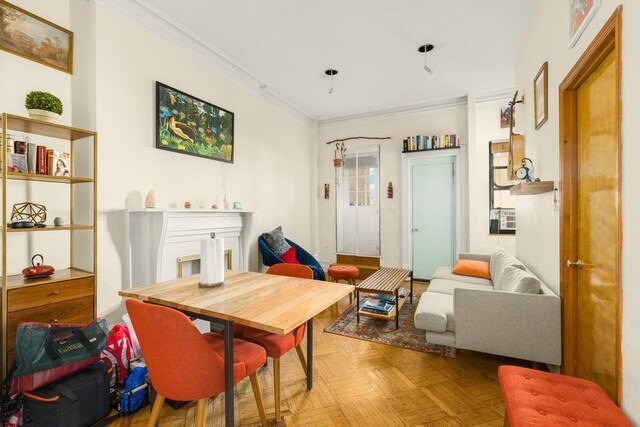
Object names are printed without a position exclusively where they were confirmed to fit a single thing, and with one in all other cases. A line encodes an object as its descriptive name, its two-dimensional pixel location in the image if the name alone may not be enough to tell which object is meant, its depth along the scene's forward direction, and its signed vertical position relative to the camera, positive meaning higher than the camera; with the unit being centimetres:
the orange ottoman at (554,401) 119 -81
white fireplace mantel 285 -23
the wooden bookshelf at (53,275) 188 -44
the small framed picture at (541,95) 248 +102
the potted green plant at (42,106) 211 +77
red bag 211 -99
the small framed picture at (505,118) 480 +153
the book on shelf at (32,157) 210 +40
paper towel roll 184 -30
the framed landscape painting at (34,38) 224 +138
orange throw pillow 386 -71
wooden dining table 136 -45
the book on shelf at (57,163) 221 +38
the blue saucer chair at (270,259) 442 -65
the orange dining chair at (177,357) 131 -65
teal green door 536 -2
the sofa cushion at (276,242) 463 -43
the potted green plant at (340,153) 612 +123
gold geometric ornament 221 +2
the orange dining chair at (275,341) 183 -78
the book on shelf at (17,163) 200 +35
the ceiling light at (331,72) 419 +198
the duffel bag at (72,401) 166 -105
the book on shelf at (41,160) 215 +39
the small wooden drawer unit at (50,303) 190 -60
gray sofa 217 -84
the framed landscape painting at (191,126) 320 +103
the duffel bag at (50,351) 170 -81
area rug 286 -124
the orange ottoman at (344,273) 430 -84
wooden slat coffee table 319 -78
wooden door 153 -2
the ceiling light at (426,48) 358 +197
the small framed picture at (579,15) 164 +114
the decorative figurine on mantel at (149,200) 288 +13
